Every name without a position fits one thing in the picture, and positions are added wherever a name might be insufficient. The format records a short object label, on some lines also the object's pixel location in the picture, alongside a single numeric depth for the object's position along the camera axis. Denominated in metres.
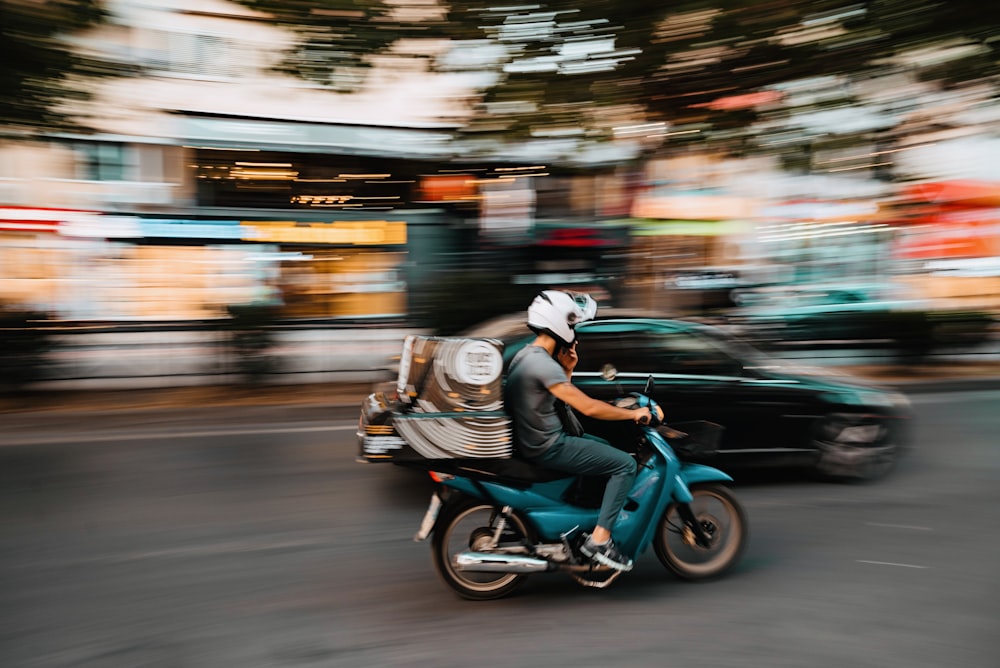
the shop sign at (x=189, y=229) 19.14
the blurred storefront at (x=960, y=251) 20.52
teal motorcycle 4.52
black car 6.81
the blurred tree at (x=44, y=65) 9.27
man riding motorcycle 4.45
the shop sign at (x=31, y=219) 18.62
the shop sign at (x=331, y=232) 20.14
